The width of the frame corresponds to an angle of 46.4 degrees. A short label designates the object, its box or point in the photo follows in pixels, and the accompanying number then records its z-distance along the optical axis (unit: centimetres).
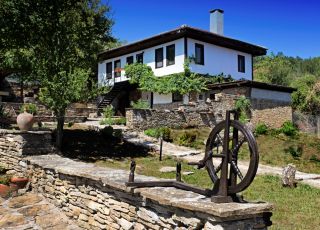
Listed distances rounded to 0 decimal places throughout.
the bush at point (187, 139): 1988
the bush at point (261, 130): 2341
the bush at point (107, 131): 1997
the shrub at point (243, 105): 2491
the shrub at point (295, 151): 1899
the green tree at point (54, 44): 1524
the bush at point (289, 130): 2416
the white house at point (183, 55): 2747
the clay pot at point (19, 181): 978
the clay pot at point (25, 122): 1173
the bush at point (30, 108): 2398
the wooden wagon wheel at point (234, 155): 457
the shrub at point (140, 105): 2389
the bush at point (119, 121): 2442
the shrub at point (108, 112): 2642
